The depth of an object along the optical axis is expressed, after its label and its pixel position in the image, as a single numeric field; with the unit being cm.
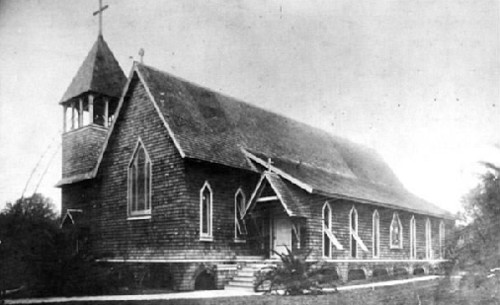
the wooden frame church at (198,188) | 1480
